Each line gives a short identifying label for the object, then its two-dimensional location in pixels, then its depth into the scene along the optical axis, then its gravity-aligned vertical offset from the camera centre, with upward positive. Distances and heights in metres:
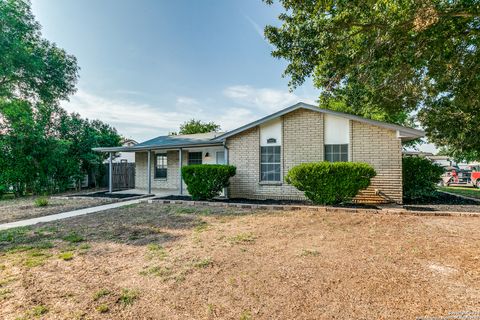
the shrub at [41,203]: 9.82 -1.58
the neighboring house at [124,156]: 20.23 +0.86
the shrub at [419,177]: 9.87 -0.52
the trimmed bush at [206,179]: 9.89 -0.58
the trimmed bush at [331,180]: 8.12 -0.52
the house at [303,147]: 9.04 +0.80
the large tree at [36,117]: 12.63 +3.22
